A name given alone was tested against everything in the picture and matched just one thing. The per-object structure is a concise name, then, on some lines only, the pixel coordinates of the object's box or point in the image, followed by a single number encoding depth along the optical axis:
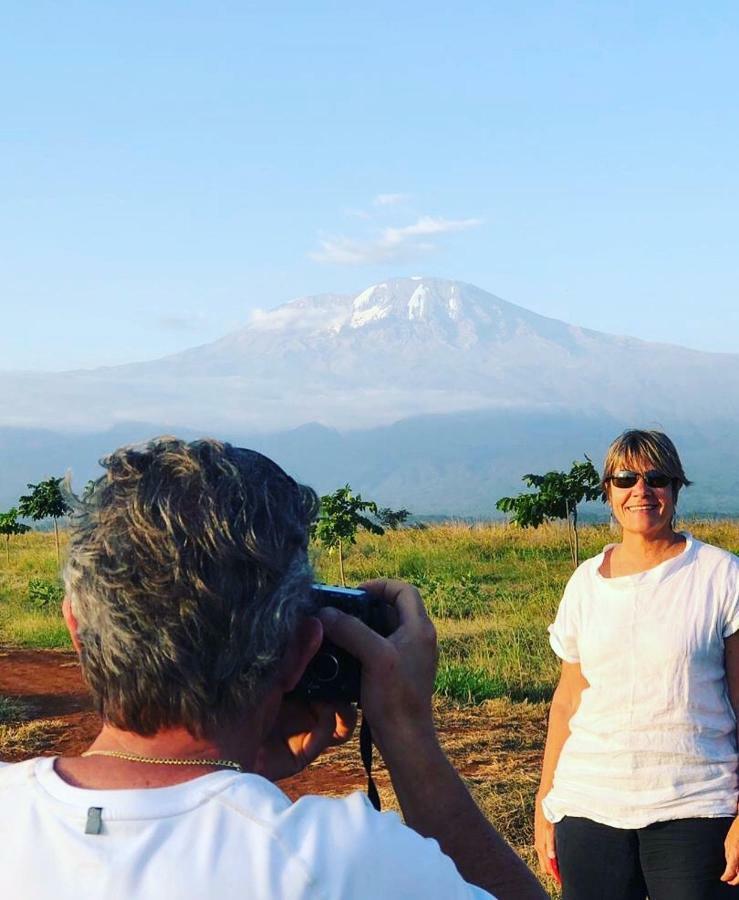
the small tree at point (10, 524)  22.28
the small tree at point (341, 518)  15.16
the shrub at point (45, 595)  14.48
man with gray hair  1.16
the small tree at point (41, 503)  22.91
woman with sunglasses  2.91
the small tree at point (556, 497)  17.50
